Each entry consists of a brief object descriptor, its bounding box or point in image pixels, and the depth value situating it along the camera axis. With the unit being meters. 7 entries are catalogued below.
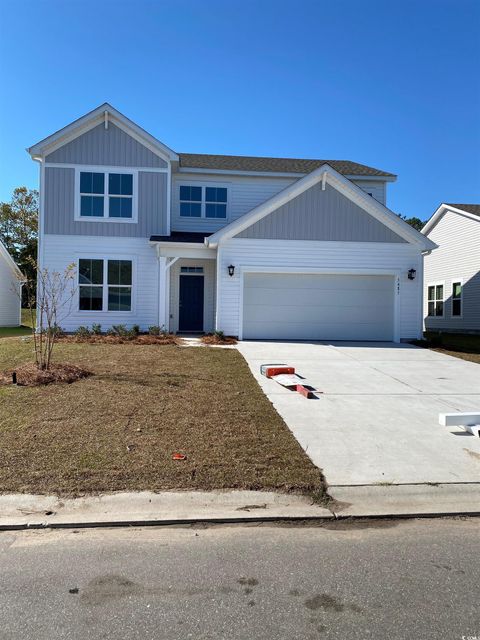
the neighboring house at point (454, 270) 22.84
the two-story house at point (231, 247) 15.48
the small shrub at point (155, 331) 15.50
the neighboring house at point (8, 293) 23.58
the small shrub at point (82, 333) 15.20
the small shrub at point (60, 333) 15.13
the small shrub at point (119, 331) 15.40
